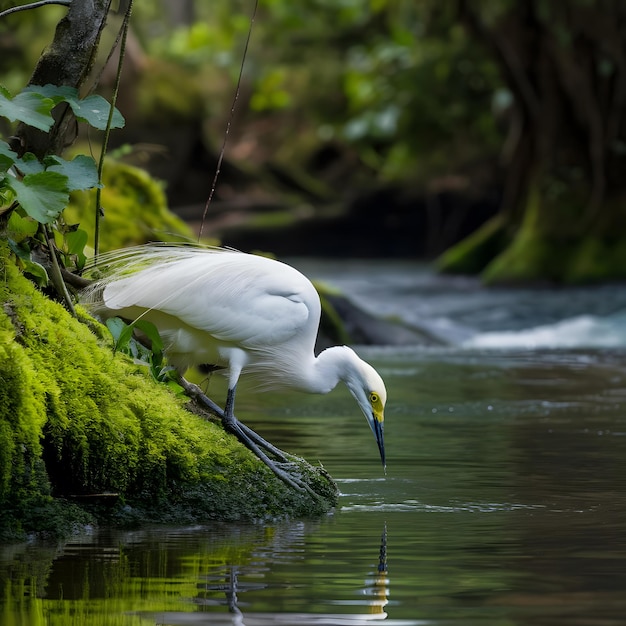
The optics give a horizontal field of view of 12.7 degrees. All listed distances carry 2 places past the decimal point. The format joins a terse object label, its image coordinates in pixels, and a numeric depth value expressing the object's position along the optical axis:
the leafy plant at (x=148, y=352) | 12.87
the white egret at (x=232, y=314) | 13.23
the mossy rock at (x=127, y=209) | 24.69
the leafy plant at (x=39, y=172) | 11.38
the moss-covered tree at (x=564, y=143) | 45.41
